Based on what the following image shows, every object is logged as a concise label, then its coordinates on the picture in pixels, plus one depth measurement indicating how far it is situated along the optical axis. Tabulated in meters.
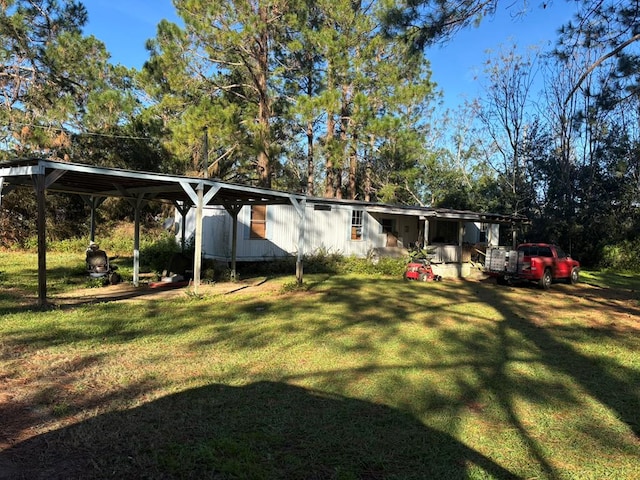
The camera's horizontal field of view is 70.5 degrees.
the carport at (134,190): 7.79
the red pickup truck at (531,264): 14.20
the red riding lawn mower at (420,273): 15.60
